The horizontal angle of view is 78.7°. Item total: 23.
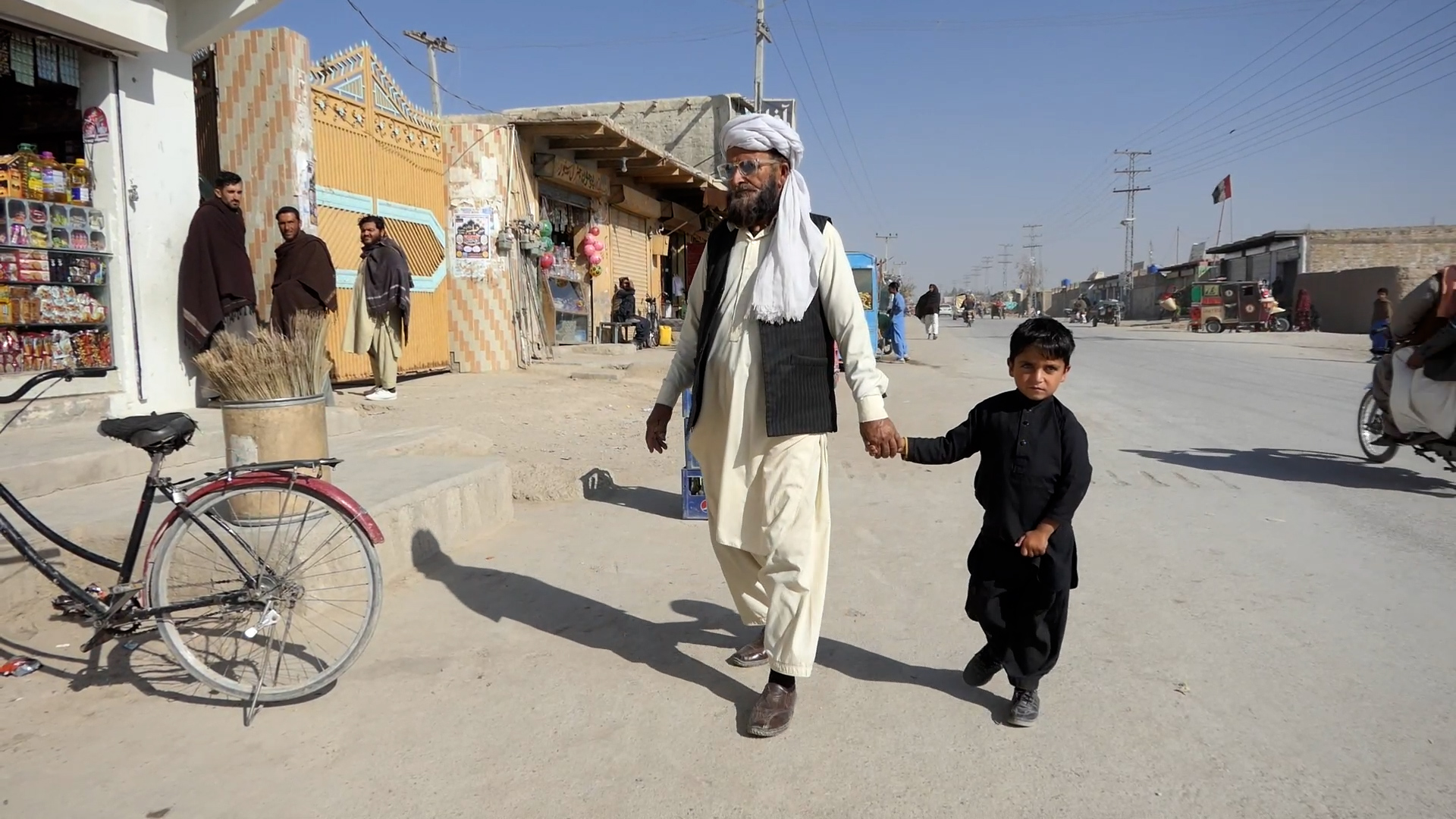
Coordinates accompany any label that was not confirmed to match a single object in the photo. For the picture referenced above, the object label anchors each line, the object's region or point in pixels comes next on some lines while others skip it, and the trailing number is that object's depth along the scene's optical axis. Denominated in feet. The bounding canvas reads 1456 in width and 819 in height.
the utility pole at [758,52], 71.46
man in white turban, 9.07
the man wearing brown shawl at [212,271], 19.01
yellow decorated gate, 29.45
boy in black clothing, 8.86
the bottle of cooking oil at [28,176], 17.83
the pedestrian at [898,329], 61.11
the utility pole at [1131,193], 223.18
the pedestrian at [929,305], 79.34
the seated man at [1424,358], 18.74
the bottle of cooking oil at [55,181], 18.06
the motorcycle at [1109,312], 136.46
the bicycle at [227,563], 9.38
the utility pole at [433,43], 97.55
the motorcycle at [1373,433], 21.76
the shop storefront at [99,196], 17.71
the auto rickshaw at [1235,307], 103.55
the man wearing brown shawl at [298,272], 22.82
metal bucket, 10.93
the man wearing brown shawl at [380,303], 26.91
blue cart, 58.03
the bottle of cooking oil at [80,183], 18.43
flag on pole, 184.55
